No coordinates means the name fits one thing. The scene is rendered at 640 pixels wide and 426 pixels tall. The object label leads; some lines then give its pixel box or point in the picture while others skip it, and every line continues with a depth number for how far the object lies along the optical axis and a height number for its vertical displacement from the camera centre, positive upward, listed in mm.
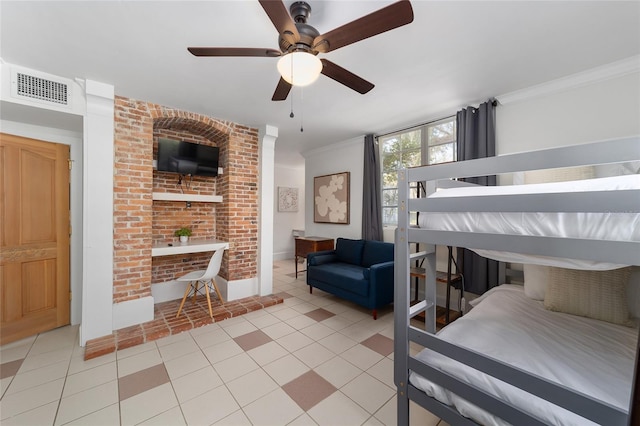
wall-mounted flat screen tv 3154 +727
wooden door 2484 -279
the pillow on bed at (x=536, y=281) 2105 -609
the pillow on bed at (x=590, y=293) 1731 -611
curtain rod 2798 +1265
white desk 2967 -461
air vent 2210 +1147
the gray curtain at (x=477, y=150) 2793 +725
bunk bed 900 -683
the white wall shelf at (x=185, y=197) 3092 +185
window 3342 +909
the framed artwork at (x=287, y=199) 6750 +343
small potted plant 3346 -317
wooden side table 4655 -652
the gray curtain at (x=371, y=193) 3994 +302
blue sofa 3049 -850
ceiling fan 1199 +972
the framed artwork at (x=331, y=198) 4605 +259
